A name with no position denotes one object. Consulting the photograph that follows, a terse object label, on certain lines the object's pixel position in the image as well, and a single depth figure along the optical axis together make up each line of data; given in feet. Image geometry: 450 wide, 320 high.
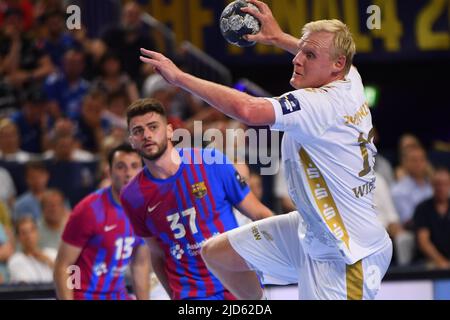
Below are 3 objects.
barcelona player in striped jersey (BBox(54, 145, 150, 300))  50.06
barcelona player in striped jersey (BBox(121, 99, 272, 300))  45.21
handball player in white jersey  36.80
